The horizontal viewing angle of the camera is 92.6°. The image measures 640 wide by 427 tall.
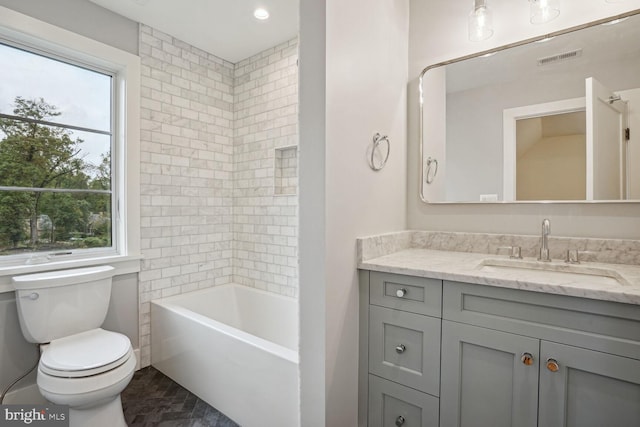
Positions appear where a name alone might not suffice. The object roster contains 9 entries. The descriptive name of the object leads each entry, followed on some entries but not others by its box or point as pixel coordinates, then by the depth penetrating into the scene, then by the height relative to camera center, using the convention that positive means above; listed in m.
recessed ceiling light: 2.18 +1.40
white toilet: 1.47 -0.77
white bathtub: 1.54 -0.93
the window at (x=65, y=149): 1.87 +0.39
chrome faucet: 1.50 -0.17
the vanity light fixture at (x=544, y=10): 1.52 +0.99
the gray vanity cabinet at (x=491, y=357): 1.00 -0.58
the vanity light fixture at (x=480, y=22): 1.67 +1.03
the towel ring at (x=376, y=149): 1.59 +0.30
